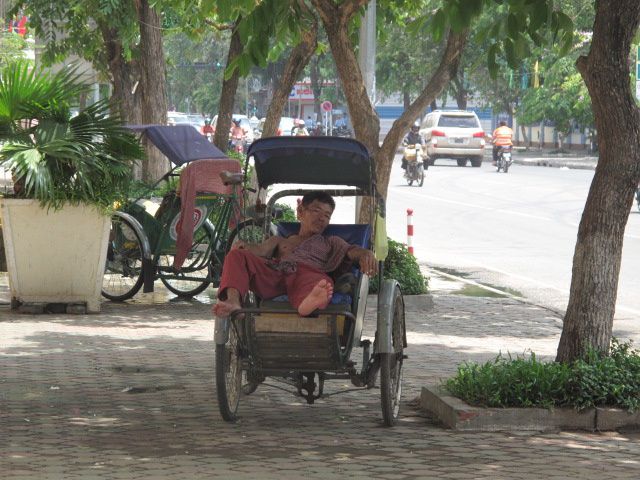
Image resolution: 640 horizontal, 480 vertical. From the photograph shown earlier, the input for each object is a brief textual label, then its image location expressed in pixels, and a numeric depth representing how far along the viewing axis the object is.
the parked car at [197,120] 74.93
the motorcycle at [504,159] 44.63
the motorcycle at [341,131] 73.39
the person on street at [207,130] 60.16
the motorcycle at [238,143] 53.74
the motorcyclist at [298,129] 59.78
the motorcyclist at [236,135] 55.45
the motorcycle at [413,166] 38.03
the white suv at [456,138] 50.06
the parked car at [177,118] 69.90
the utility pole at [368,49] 15.27
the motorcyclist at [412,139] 40.35
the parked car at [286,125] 64.40
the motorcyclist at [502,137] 44.72
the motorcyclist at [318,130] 75.32
